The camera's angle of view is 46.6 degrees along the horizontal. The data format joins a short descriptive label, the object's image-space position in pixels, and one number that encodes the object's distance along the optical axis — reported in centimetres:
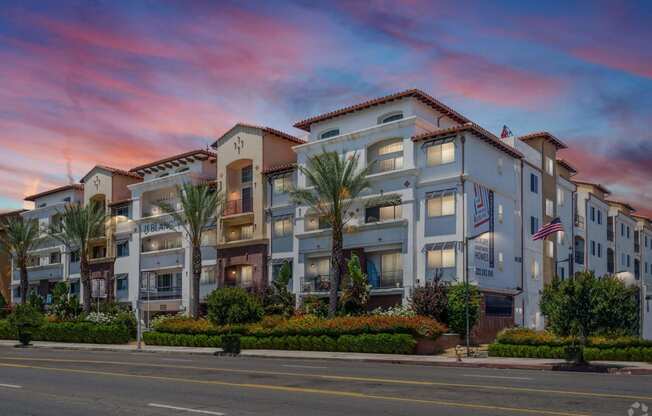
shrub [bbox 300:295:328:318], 4874
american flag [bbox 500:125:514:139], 5372
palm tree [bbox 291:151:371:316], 4572
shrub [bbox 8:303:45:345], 5641
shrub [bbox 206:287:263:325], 4684
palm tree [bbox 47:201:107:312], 6794
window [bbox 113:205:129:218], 7296
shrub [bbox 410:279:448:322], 4188
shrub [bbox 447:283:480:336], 4172
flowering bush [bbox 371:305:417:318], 4281
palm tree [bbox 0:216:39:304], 7948
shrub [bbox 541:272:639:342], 3244
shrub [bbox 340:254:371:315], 4709
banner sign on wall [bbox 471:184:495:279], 4581
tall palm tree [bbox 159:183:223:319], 5547
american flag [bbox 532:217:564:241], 3773
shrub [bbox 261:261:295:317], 5116
